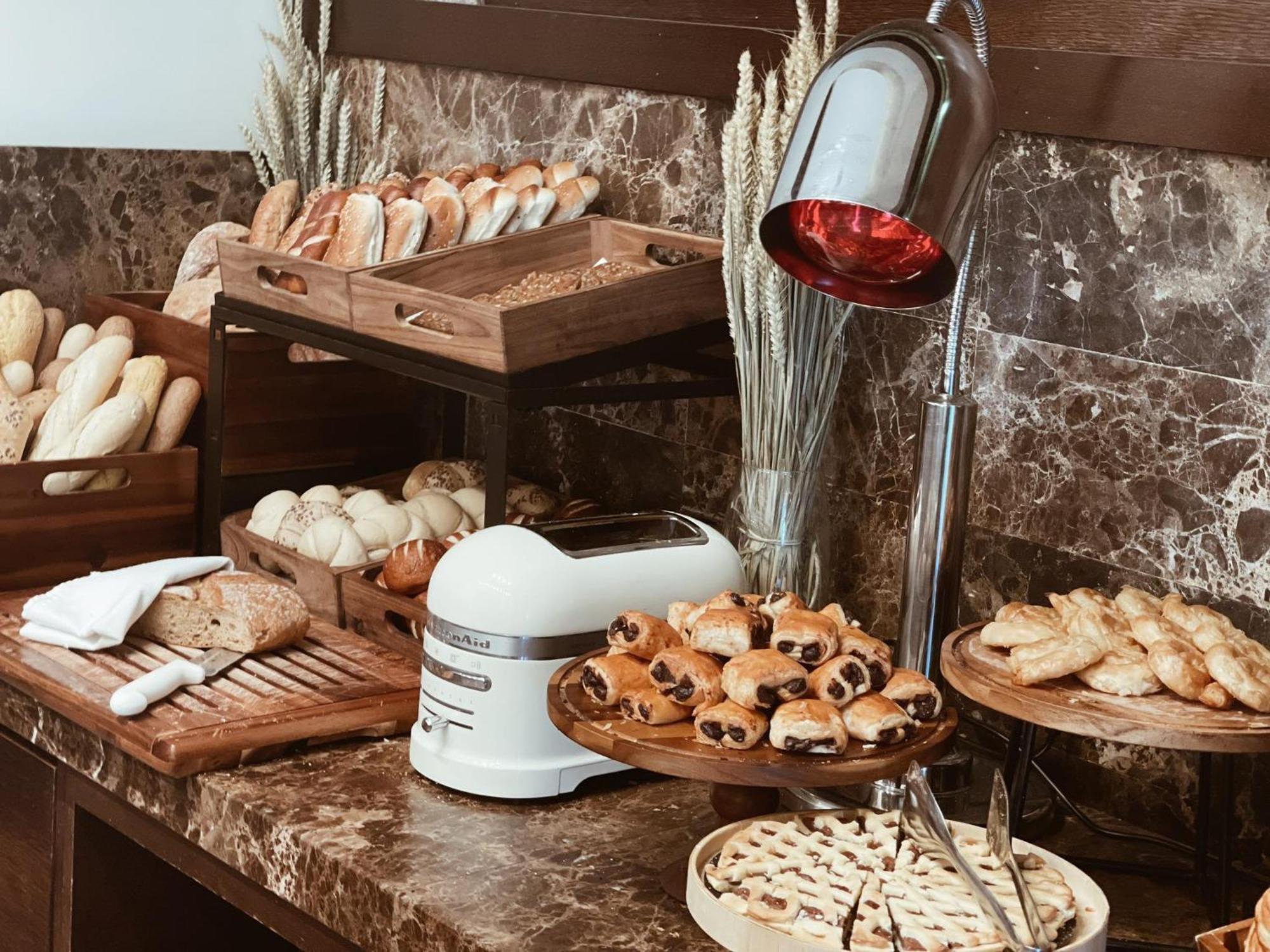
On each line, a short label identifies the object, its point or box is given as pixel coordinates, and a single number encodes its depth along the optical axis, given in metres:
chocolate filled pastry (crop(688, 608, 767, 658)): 1.41
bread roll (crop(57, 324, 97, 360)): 2.31
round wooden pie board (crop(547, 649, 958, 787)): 1.27
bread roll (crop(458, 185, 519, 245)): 2.07
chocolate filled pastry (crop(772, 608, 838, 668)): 1.40
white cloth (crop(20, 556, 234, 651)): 1.81
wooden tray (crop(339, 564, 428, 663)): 1.87
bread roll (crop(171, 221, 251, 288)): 2.42
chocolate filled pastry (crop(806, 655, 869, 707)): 1.36
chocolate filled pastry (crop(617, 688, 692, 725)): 1.34
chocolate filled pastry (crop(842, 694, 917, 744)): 1.32
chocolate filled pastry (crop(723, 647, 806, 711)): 1.33
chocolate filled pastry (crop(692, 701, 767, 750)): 1.30
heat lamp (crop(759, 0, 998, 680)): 1.23
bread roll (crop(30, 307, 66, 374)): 2.35
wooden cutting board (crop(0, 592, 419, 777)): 1.60
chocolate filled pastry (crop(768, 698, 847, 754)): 1.29
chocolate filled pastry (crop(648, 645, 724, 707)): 1.36
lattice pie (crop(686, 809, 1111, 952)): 1.12
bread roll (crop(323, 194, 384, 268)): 2.04
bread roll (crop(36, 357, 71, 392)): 2.27
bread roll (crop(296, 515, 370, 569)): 2.00
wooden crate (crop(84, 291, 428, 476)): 2.22
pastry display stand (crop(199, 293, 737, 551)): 1.74
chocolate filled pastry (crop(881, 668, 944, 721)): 1.37
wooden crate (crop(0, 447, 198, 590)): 2.03
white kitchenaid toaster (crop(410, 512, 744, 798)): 1.52
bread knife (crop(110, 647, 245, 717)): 1.64
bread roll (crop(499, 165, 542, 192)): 2.18
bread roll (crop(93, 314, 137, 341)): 2.30
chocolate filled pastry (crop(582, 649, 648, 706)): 1.38
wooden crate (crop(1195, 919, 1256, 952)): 1.06
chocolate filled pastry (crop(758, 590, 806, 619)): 1.49
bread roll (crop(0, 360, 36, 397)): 2.21
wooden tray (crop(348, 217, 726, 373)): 1.74
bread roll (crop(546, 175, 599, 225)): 2.14
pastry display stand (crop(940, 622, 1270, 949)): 1.20
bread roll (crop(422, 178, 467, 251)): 2.07
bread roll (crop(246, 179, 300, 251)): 2.36
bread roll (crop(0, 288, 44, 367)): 2.28
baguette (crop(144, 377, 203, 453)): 2.19
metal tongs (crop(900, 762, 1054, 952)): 1.13
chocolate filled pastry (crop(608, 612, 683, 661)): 1.44
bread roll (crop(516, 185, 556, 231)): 2.10
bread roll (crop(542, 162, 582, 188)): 2.19
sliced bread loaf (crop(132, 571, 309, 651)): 1.82
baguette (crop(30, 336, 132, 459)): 2.12
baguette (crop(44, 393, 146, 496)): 2.09
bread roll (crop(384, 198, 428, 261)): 2.05
